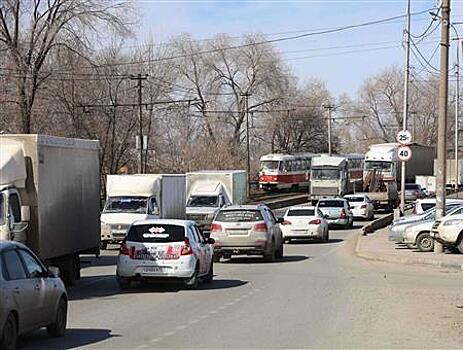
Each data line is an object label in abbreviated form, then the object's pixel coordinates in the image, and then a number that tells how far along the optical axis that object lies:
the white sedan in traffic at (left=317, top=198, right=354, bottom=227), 47.81
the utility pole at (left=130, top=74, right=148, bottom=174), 57.06
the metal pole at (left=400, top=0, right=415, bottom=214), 48.44
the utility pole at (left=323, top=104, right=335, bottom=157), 98.12
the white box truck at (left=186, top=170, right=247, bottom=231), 42.78
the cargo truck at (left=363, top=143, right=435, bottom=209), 62.91
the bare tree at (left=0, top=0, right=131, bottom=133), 51.69
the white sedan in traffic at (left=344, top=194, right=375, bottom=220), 54.03
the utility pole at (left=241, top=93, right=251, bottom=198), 89.64
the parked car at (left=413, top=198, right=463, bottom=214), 41.78
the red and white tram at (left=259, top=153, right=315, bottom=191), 83.06
